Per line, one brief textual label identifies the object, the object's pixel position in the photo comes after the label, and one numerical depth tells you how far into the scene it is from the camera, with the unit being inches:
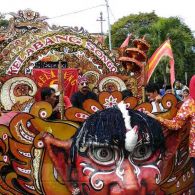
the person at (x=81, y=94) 137.7
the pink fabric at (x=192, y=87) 89.4
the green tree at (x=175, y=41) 825.1
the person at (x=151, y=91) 169.7
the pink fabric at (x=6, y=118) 89.4
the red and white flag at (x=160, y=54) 214.7
